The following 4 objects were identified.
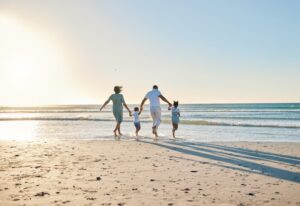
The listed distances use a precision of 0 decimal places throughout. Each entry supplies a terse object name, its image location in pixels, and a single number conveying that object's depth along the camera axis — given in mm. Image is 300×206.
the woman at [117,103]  15062
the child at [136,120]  15516
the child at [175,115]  14703
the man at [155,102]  13852
